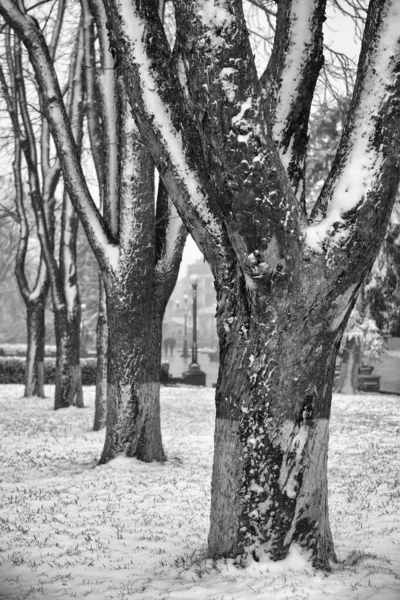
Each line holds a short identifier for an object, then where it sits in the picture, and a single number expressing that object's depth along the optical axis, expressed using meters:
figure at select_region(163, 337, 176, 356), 53.10
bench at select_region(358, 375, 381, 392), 25.55
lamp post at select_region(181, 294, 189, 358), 47.67
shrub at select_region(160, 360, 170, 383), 23.08
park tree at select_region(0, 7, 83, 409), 14.29
